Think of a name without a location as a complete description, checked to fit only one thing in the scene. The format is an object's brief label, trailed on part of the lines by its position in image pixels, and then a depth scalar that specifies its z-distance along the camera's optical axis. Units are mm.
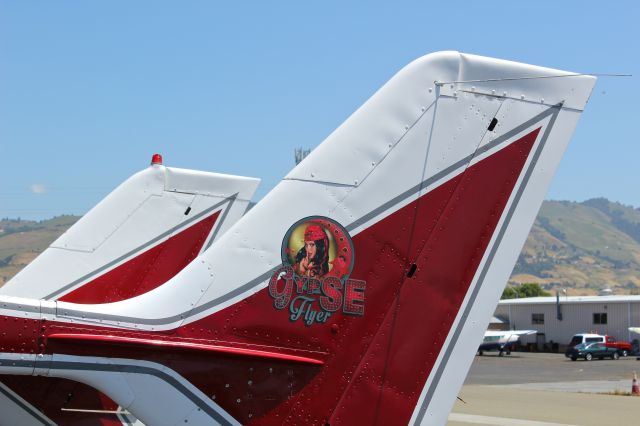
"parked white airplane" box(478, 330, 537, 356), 60562
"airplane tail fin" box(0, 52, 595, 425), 5332
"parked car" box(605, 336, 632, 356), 57412
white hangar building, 64875
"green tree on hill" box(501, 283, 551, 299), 122875
